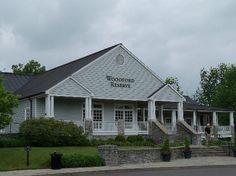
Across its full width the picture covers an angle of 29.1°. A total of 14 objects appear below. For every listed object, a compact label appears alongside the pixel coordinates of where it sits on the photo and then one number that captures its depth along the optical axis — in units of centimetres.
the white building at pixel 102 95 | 3397
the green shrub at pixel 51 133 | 2881
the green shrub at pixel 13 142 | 2784
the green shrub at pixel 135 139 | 3418
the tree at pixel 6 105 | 2255
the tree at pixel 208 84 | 8688
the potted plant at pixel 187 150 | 2775
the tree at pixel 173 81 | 7819
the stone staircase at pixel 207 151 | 2928
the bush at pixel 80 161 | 2145
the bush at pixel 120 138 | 3349
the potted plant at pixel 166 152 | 2570
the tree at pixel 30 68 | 6525
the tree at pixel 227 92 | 6481
